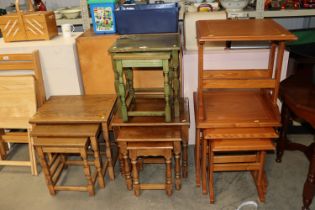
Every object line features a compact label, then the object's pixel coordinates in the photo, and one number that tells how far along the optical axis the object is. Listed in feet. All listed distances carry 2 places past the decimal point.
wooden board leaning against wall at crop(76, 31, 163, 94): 7.17
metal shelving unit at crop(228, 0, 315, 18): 8.88
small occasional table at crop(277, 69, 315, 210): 5.61
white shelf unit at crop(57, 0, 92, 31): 8.79
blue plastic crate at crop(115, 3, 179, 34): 6.75
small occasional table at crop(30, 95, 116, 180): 6.48
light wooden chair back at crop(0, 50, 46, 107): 7.05
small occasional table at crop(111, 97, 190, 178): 6.30
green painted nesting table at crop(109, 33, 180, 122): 5.70
